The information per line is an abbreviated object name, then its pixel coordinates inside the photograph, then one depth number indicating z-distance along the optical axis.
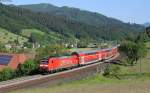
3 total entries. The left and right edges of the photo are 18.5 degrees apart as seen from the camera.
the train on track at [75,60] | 85.98
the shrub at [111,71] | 82.93
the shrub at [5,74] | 79.19
